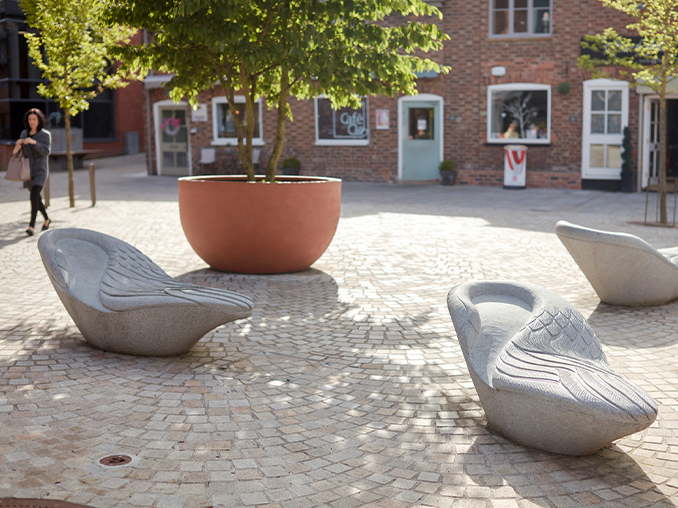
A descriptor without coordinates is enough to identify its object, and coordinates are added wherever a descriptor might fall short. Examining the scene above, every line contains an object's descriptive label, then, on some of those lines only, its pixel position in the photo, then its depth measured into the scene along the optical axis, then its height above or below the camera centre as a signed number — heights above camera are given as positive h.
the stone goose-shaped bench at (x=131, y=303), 4.93 -0.93
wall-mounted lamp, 20.58 +2.48
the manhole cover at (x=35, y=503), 3.07 -1.40
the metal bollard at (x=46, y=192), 13.97 -0.53
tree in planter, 7.71 +1.27
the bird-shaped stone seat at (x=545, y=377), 3.39 -1.05
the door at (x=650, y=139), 19.05 +0.53
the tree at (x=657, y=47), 11.82 +1.90
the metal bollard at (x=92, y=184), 15.32 -0.42
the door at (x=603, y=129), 19.39 +0.82
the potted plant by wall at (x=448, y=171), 21.06 -0.27
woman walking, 10.81 +0.19
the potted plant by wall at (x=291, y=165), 22.83 -0.08
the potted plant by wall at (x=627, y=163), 18.95 -0.07
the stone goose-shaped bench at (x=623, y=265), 6.54 -0.94
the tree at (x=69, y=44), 13.86 +2.28
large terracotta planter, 8.02 -0.64
